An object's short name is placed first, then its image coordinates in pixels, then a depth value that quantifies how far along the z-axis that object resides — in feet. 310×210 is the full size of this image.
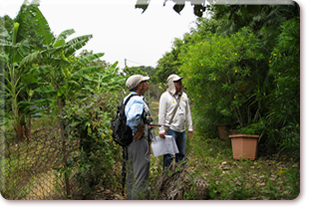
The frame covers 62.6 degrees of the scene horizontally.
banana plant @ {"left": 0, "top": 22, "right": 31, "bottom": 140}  24.03
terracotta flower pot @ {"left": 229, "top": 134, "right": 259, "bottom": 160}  17.03
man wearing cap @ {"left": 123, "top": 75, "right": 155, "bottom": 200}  8.92
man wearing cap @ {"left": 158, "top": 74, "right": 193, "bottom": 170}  12.29
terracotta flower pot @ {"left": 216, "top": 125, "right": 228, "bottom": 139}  22.20
